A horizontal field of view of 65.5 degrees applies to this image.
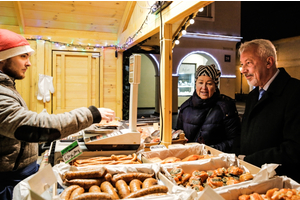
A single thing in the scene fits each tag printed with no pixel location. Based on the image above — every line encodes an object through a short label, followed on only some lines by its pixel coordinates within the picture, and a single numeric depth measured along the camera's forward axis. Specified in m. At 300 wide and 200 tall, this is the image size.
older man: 1.69
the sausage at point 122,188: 1.30
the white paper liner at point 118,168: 1.50
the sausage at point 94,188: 1.33
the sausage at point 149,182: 1.39
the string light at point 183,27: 2.97
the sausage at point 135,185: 1.35
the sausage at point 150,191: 1.21
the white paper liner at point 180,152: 1.97
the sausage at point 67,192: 1.25
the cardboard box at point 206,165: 1.55
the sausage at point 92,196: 1.17
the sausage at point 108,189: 1.28
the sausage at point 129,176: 1.47
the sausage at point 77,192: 1.25
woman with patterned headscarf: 2.56
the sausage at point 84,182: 1.40
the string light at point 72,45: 5.14
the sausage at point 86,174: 1.44
